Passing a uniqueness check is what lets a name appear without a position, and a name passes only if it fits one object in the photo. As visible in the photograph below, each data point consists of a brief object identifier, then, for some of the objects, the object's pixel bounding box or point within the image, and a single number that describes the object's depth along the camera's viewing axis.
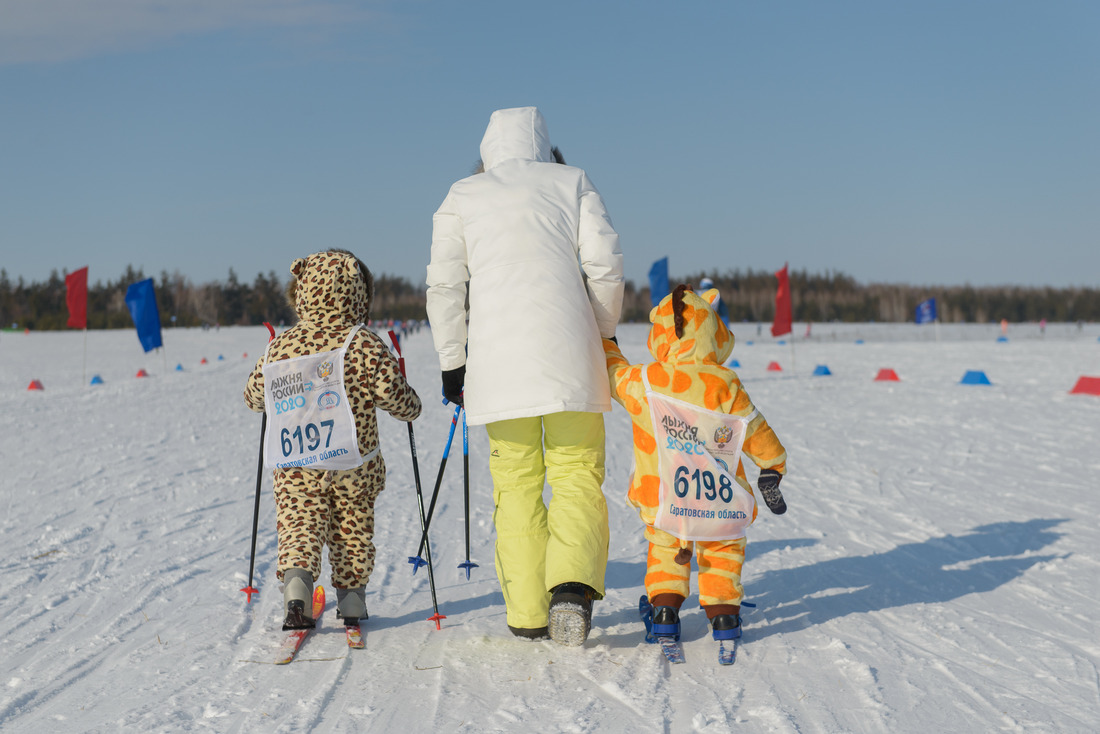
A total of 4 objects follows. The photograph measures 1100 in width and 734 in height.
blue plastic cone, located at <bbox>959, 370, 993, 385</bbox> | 15.03
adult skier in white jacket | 3.46
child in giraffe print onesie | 3.39
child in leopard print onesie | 3.56
